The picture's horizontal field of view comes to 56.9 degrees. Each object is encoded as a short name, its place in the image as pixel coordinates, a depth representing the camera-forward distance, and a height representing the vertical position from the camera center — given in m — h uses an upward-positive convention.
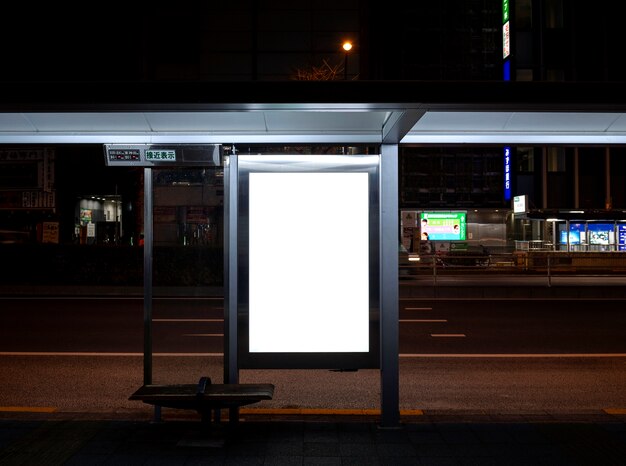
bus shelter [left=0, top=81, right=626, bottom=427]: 4.96 +0.19
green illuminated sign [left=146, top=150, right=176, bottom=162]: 4.89 +0.75
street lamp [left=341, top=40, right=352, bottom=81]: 18.59 +6.34
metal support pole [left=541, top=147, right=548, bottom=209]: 36.66 +3.90
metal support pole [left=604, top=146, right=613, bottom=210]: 36.38 +4.16
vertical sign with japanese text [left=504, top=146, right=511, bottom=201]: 33.50 +3.90
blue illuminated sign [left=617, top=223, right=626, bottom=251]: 29.25 +0.40
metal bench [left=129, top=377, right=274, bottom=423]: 4.55 -1.21
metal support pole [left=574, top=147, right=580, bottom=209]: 36.53 +3.61
